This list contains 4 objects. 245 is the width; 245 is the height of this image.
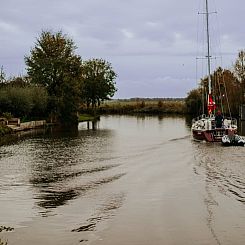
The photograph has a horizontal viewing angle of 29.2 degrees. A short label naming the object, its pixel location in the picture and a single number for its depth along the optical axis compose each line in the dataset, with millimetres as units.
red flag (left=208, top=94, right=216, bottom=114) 40938
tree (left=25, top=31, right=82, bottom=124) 62906
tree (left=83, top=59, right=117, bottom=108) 100688
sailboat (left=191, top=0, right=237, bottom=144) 34678
